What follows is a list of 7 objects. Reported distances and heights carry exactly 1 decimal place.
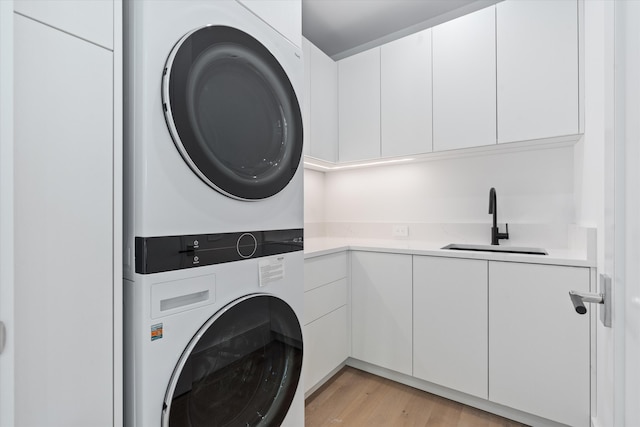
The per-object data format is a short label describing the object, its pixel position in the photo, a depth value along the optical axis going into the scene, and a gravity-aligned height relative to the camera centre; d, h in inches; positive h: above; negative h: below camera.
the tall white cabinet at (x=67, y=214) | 23.9 -0.1
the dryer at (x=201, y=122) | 30.1 +10.5
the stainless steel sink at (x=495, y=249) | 74.5 -9.3
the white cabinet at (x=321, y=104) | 83.7 +32.4
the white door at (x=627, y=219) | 21.4 -0.4
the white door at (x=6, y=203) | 21.3 +0.7
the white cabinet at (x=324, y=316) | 68.1 -25.6
